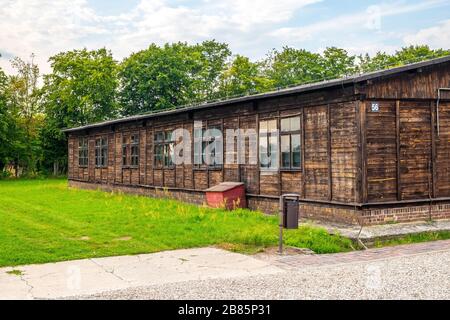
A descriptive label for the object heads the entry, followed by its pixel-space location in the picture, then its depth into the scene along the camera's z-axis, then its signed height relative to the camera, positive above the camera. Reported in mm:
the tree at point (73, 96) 50688 +6948
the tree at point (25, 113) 51969 +5557
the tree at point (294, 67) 55000 +10922
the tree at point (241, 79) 54125 +9215
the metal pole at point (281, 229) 10276 -1325
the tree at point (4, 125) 45969 +3583
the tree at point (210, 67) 58312 +11438
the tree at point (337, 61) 52969 +10504
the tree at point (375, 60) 52038 +11031
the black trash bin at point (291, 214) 10344 -1017
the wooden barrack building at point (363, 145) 13297 +495
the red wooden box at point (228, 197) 17266 -1118
